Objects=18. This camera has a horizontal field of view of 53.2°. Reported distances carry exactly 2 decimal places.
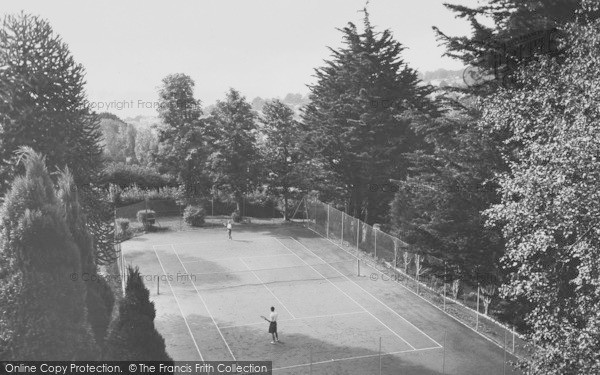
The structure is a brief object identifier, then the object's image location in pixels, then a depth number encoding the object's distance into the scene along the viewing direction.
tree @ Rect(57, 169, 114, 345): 17.97
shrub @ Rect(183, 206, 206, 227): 49.09
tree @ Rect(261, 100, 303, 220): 52.09
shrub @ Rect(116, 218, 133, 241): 44.44
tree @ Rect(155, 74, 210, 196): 52.97
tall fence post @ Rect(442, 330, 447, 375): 22.76
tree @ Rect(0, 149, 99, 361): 15.12
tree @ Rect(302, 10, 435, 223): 43.53
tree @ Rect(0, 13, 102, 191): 21.89
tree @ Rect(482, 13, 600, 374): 13.20
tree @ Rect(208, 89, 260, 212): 51.34
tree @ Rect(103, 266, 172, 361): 17.88
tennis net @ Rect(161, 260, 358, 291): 33.53
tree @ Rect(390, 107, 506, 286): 23.53
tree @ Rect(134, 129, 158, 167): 94.00
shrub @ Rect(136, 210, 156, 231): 47.09
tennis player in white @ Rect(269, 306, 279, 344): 24.97
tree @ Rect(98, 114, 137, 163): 100.39
